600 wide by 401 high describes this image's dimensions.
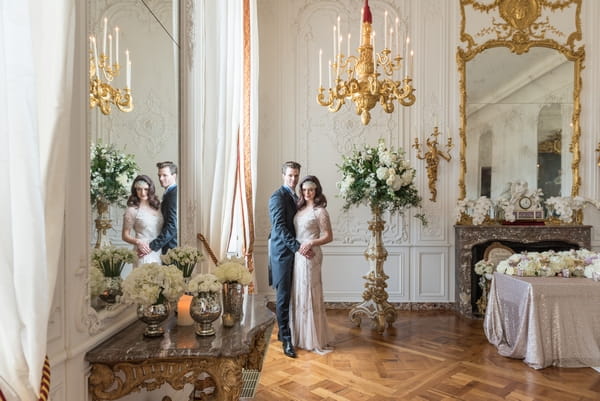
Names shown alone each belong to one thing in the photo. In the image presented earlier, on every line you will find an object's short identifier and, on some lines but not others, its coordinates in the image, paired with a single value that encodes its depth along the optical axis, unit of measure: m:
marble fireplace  6.02
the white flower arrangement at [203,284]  2.03
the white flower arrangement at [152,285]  1.88
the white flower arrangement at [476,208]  6.07
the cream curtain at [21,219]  1.09
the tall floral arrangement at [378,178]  5.10
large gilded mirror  6.39
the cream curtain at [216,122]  3.48
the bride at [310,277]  4.48
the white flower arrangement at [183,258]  2.42
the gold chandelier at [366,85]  3.34
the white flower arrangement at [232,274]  2.25
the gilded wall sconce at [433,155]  6.34
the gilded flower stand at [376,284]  5.38
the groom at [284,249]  4.43
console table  1.74
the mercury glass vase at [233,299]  2.25
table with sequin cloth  4.06
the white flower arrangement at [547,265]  4.44
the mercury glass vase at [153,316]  1.96
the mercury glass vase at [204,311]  2.01
